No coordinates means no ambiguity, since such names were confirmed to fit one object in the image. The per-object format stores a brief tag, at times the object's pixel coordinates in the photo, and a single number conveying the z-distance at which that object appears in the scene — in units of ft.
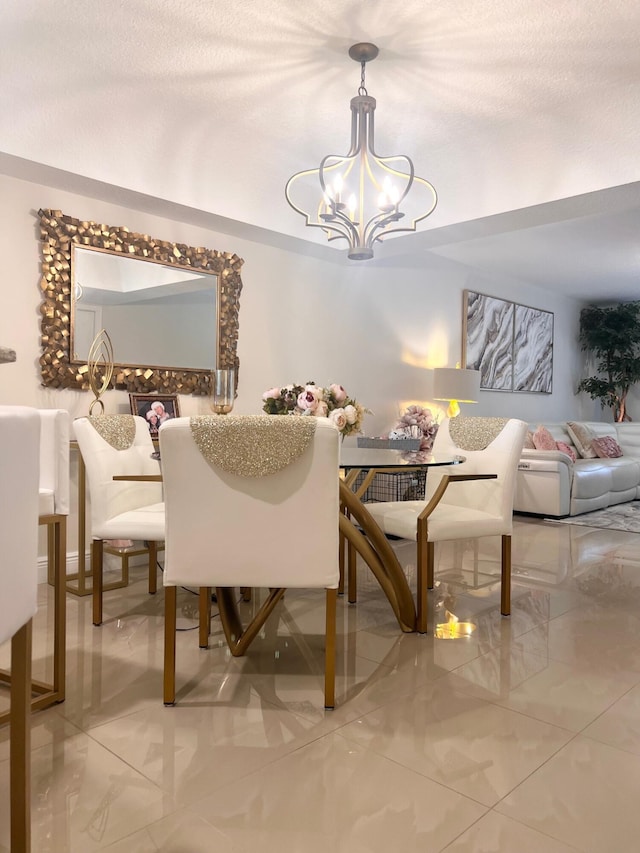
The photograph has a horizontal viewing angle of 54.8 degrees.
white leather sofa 17.11
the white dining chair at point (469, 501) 8.66
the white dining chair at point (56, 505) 6.18
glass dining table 8.18
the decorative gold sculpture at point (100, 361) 11.34
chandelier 9.49
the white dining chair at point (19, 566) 3.43
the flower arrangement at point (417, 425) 16.79
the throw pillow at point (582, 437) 20.88
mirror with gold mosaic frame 11.01
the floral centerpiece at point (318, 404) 8.50
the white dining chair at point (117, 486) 8.39
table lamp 18.16
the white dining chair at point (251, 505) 5.95
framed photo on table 12.13
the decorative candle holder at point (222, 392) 8.71
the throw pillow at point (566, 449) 18.80
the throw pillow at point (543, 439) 18.10
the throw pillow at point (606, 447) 21.30
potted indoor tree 26.63
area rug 16.46
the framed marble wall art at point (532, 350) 23.44
